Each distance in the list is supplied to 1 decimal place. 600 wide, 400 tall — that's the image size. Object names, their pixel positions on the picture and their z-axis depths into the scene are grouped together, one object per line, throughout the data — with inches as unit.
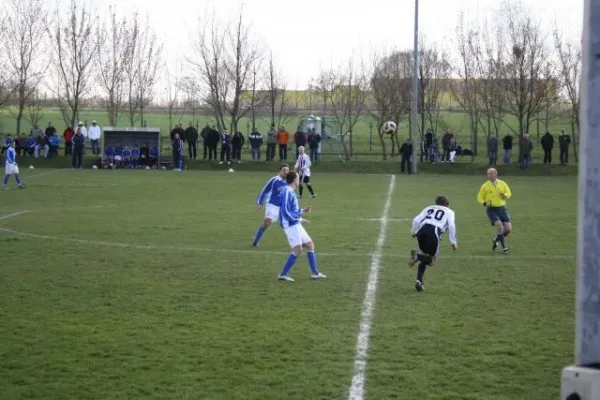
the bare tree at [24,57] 2244.1
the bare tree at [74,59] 2316.7
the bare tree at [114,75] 2407.7
